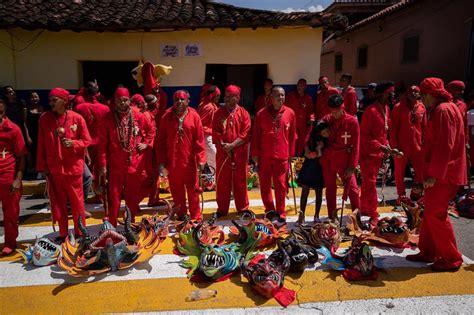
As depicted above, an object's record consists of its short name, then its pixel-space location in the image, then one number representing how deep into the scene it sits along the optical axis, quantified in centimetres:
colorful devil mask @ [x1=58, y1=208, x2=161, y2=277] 431
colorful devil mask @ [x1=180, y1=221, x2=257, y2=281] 418
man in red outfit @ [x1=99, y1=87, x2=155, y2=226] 511
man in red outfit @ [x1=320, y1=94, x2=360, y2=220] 517
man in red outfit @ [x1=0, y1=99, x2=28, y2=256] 467
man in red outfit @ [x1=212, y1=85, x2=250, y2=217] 584
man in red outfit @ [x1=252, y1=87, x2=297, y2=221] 562
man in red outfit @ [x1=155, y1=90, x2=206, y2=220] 546
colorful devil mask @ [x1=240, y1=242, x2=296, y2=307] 383
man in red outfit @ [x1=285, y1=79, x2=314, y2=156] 899
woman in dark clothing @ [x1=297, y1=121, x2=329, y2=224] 525
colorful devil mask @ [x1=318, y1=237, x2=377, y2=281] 418
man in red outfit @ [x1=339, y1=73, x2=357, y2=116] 839
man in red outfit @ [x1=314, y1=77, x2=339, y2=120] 874
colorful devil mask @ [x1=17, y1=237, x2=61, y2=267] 456
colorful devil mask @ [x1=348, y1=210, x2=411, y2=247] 494
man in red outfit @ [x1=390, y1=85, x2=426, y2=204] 616
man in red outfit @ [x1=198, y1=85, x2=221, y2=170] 777
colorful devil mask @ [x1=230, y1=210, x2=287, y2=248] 490
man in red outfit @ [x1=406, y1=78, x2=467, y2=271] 397
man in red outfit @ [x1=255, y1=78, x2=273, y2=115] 914
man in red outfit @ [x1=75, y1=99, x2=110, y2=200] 632
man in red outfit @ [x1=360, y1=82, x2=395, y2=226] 555
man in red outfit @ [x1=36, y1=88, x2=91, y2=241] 476
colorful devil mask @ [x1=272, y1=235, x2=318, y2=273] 426
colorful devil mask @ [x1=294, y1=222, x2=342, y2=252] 479
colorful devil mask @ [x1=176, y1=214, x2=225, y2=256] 479
